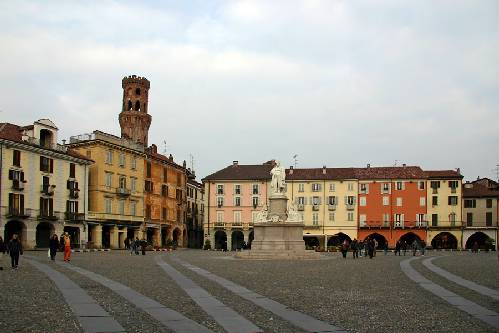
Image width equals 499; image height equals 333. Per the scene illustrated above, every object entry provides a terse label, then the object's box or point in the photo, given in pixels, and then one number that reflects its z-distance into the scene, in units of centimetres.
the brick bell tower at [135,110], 9300
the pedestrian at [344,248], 4186
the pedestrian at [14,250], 2505
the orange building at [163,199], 7819
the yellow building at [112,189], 6856
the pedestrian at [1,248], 2461
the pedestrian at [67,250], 3239
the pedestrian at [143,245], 4797
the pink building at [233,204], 8862
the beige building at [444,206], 8544
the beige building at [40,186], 5634
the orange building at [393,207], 8594
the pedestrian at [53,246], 3247
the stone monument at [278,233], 3784
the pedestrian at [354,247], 4183
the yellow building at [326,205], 8681
